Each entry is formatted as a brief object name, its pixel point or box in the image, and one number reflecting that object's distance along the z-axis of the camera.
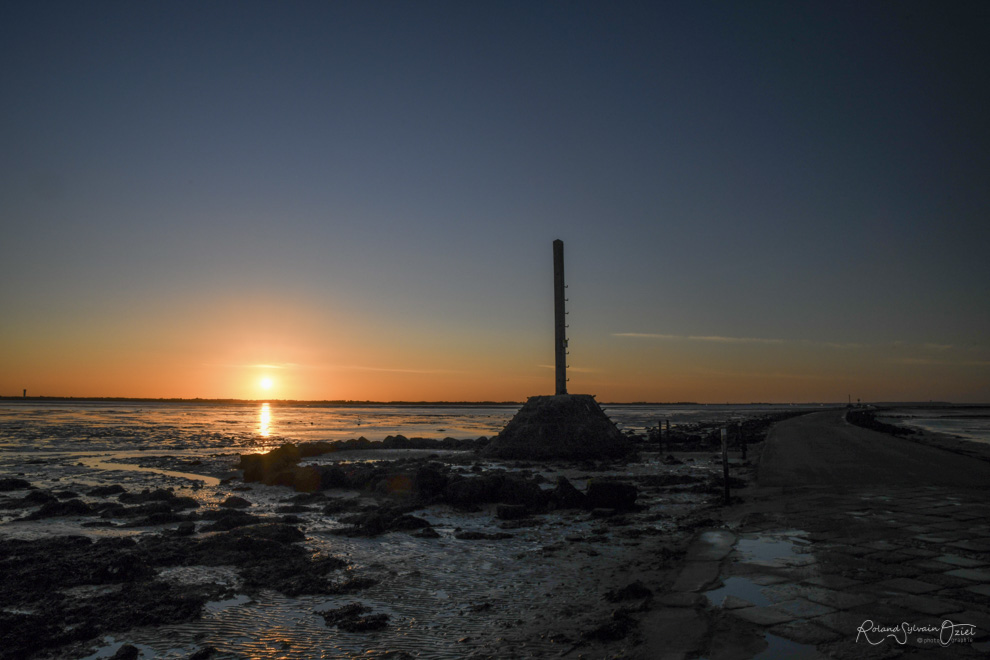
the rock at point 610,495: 10.79
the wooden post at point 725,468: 10.82
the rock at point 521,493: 11.35
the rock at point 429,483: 12.48
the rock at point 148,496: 12.02
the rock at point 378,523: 9.33
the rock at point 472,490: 11.80
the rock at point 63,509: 10.32
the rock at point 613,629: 4.65
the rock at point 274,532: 8.65
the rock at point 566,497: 11.13
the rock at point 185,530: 8.98
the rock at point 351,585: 6.29
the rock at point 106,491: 12.84
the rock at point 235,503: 11.57
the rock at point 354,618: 5.12
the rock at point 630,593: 5.66
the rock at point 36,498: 11.44
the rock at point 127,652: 4.55
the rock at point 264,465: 15.80
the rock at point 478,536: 8.90
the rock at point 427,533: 9.05
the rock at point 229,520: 9.65
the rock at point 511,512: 10.34
